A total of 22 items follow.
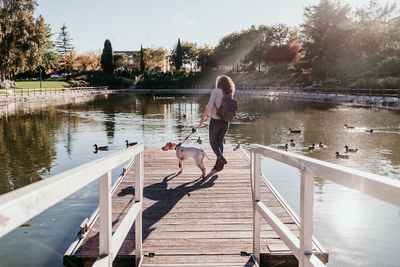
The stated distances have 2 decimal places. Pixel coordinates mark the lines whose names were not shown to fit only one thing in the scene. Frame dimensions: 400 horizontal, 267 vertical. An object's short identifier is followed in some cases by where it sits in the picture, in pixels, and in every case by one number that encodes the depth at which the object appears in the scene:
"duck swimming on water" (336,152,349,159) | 12.72
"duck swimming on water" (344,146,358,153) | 13.64
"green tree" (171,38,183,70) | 81.62
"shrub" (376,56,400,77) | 41.38
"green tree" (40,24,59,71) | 68.69
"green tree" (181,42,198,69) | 93.94
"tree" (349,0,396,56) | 51.56
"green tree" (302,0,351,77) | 55.16
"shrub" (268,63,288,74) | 66.19
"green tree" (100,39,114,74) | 74.50
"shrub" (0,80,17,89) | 44.22
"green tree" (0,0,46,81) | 43.22
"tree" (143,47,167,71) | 86.56
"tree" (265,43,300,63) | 72.06
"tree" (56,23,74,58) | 85.88
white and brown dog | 6.77
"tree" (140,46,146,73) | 81.13
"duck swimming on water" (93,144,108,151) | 14.69
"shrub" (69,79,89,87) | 66.29
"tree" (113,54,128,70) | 88.56
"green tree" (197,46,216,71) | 84.88
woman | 6.09
